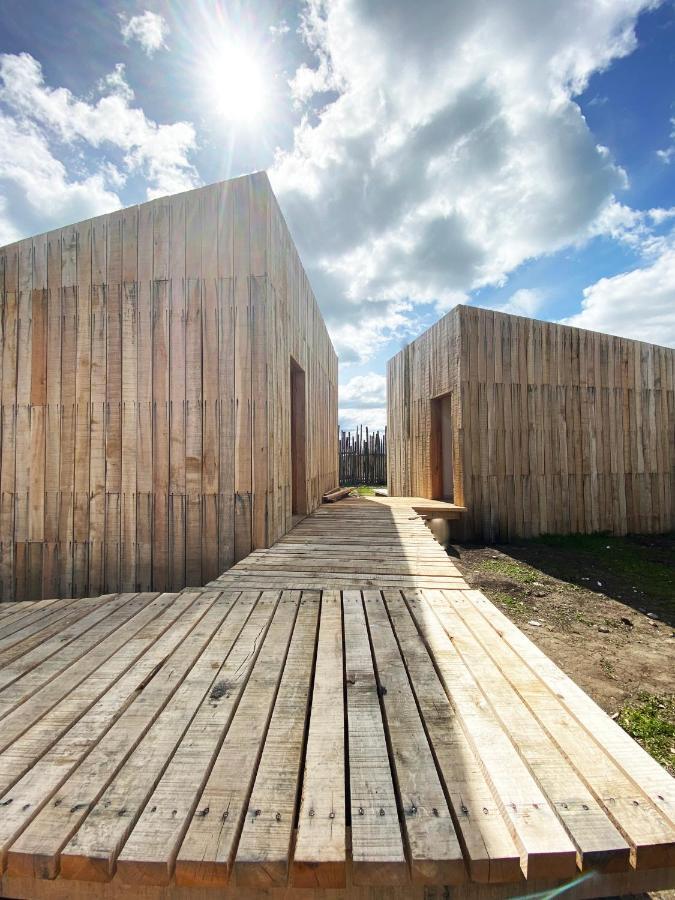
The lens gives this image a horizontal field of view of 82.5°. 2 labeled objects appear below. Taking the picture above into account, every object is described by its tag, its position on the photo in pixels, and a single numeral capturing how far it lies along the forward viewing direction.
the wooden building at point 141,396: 3.85
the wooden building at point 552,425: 6.88
